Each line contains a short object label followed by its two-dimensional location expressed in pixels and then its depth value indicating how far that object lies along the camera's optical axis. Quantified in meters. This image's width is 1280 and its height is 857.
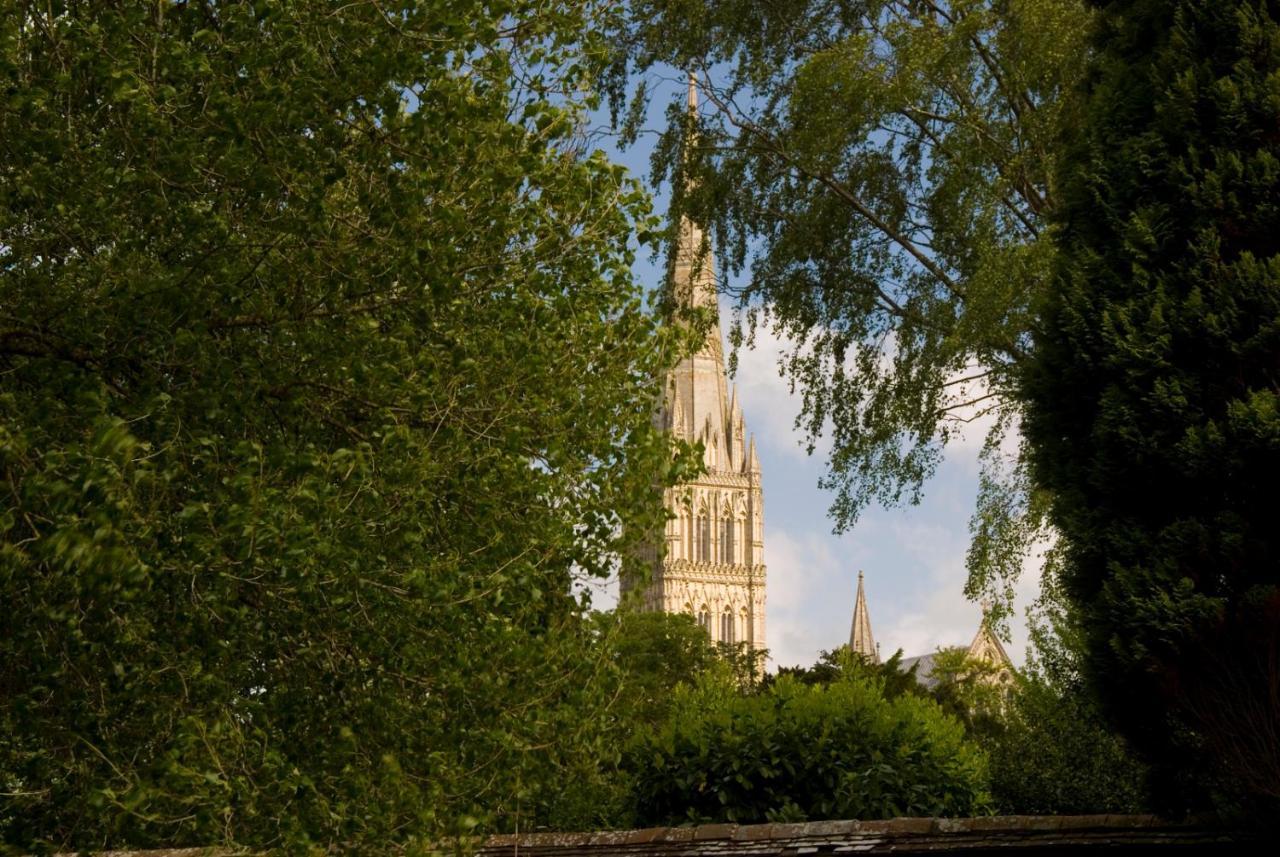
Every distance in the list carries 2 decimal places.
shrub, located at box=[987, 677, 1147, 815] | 17.64
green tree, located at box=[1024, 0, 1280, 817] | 10.53
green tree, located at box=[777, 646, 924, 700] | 44.46
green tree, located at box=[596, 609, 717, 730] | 54.78
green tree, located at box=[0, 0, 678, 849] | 8.48
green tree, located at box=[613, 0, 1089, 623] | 21.02
